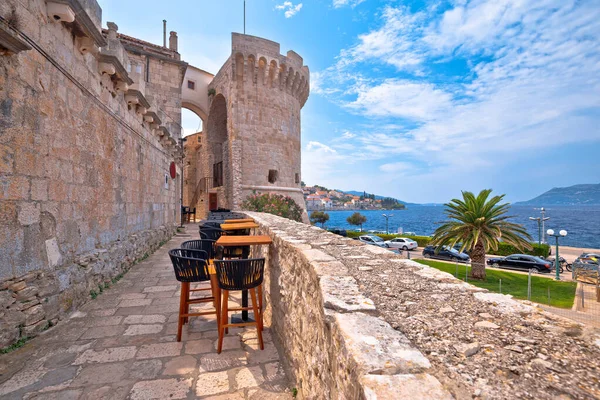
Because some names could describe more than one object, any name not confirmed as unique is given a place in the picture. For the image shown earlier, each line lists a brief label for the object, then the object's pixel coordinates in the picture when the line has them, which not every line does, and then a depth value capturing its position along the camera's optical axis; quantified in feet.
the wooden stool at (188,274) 10.28
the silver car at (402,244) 85.87
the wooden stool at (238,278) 9.05
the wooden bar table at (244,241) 10.71
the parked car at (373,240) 84.96
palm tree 45.29
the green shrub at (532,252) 76.30
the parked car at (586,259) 58.17
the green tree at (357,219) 138.51
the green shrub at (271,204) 60.70
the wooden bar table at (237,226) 14.88
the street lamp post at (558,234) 48.28
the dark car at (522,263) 61.44
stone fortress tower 63.05
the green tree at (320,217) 134.82
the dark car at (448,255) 72.33
